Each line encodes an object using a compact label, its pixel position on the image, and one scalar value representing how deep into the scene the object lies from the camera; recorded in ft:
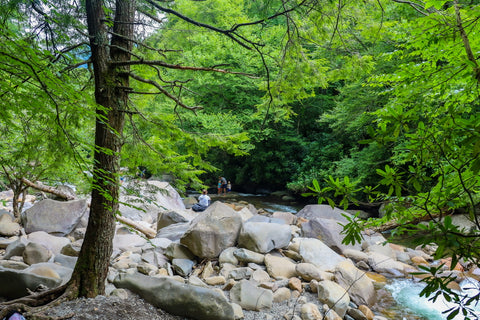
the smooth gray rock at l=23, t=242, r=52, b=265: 17.13
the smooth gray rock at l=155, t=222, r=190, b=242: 24.23
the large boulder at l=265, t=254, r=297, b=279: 18.19
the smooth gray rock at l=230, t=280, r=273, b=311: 14.49
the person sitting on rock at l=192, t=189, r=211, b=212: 41.45
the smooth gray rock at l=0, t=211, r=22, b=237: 23.04
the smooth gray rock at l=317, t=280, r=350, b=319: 14.80
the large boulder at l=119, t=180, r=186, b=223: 33.25
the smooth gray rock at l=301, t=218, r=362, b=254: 24.36
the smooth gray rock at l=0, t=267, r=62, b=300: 11.98
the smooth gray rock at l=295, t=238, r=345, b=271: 20.12
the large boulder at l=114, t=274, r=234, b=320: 11.95
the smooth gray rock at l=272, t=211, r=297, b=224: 33.51
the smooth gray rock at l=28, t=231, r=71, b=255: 20.43
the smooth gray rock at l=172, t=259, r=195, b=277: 18.19
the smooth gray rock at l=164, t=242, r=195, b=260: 19.72
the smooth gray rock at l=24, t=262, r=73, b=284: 13.46
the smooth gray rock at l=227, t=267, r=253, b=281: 17.65
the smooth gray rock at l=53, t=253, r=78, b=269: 16.76
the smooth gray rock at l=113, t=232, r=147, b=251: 22.13
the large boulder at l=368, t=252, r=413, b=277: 22.25
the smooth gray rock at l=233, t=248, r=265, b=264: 19.21
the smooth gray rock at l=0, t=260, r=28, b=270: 15.55
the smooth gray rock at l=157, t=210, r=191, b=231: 28.91
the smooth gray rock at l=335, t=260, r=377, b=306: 16.84
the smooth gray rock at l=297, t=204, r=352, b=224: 35.20
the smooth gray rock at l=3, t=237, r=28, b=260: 17.83
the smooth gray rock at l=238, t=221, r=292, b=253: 20.29
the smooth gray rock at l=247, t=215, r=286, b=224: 27.84
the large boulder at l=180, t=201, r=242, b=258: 19.58
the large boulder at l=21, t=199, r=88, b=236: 23.97
